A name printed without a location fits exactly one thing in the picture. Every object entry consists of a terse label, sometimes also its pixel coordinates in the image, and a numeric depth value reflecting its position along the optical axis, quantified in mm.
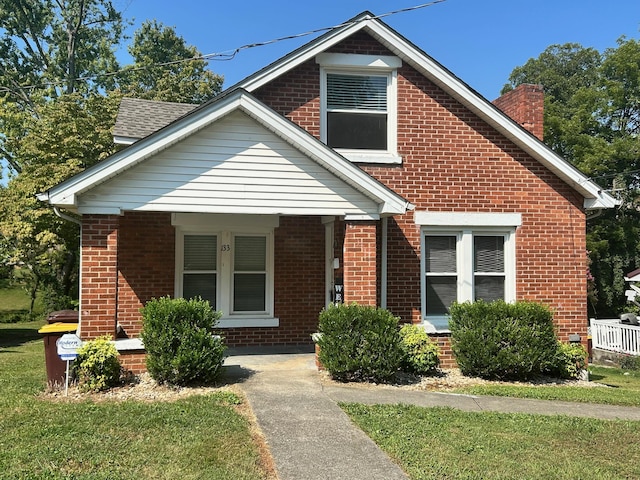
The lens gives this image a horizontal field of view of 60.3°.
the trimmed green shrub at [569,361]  10117
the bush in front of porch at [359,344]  8578
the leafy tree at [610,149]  31328
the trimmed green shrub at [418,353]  9500
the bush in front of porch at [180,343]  7867
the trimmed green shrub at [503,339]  9320
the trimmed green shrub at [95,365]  7867
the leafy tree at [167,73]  34816
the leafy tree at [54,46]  34406
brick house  10742
